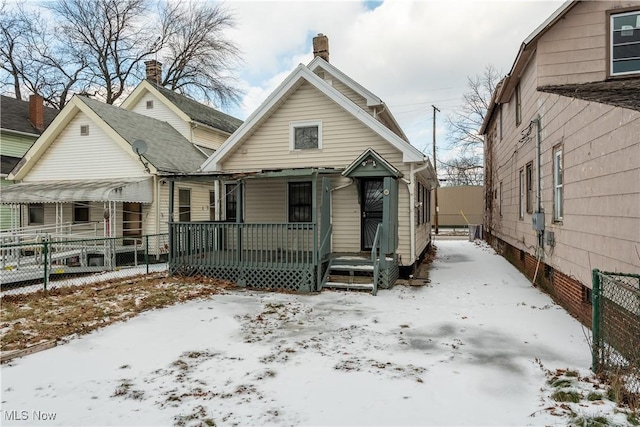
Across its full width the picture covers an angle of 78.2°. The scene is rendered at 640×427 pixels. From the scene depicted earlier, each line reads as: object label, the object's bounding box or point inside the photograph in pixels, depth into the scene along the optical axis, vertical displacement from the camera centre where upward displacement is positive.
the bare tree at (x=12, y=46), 27.28 +11.96
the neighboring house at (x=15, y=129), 18.50 +4.15
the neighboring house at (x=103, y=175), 14.42 +1.43
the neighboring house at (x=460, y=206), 31.89 +0.26
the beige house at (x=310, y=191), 9.85 +0.53
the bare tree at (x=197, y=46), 32.41 +13.63
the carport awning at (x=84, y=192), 13.53 +0.69
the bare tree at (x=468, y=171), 41.28 +4.63
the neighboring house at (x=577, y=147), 5.15 +1.05
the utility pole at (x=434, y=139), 28.21 +5.42
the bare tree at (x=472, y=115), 34.72 +8.66
